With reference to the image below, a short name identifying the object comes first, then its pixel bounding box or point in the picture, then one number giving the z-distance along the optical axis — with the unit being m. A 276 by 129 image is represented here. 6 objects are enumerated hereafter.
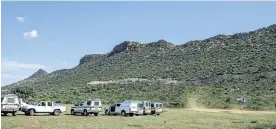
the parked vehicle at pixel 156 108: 44.12
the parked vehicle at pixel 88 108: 40.56
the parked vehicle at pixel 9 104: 35.59
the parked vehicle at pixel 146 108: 43.17
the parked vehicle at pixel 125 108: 41.25
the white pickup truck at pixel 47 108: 38.75
